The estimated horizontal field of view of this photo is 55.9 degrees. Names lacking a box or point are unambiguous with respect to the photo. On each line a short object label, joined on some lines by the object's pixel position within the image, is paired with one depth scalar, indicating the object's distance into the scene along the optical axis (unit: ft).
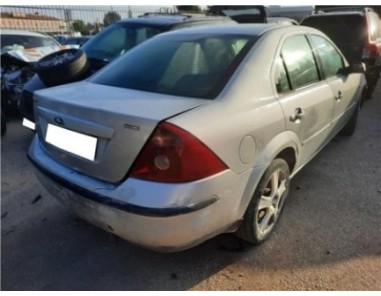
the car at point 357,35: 20.47
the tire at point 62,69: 12.84
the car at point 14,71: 17.90
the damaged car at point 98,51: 12.96
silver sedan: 5.87
